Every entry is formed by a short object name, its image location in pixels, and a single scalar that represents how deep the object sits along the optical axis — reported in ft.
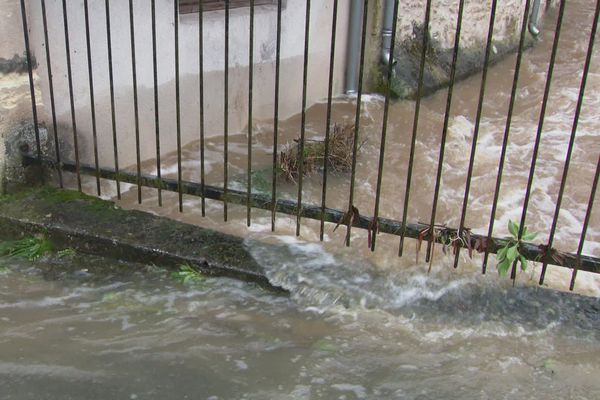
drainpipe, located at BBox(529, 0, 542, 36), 35.35
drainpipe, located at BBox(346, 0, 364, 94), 24.76
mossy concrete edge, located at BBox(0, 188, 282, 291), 12.84
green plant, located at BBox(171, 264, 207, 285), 12.64
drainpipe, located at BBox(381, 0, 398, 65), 25.45
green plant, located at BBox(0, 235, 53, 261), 13.29
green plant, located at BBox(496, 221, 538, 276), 11.46
